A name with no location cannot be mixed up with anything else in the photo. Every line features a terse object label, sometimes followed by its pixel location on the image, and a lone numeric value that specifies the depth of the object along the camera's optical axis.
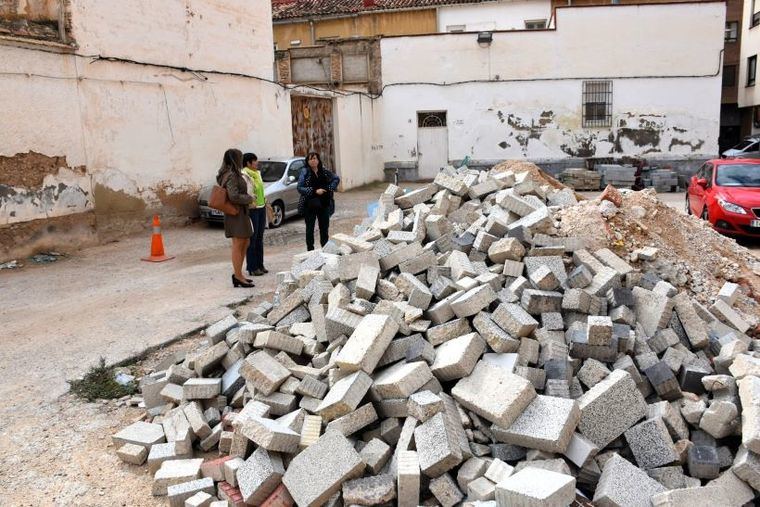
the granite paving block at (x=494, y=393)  3.63
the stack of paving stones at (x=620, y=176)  20.17
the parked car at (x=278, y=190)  13.62
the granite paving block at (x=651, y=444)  3.65
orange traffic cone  10.55
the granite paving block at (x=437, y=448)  3.46
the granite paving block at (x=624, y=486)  3.27
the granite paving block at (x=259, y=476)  3.61
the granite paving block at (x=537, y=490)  2.99
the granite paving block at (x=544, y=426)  3.48
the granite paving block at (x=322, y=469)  3.48
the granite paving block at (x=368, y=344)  4.10
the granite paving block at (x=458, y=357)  3.99
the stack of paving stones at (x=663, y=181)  20.47
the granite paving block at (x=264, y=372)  4.36
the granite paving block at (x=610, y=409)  3.77
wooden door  19.14
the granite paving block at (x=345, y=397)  3.87
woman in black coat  8.59
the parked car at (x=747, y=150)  22.70
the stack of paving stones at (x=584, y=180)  20.41
